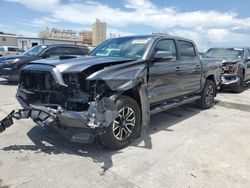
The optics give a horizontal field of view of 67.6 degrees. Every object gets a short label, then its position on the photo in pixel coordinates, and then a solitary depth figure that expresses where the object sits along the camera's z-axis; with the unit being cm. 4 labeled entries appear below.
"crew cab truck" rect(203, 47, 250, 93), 734
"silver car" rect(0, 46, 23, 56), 1872
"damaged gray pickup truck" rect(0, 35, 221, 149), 262
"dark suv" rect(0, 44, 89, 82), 734
